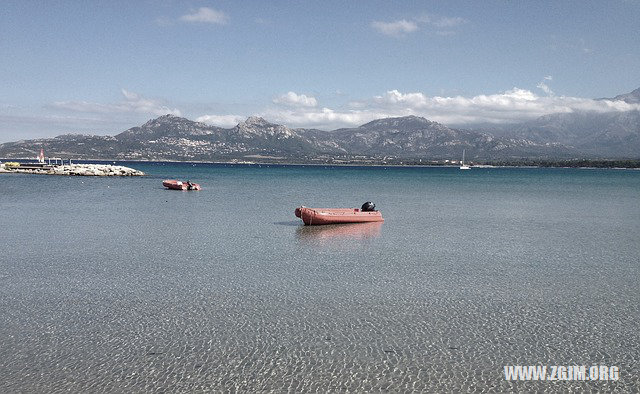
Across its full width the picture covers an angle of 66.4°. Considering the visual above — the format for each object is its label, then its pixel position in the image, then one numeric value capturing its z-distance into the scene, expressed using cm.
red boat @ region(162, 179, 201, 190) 9169
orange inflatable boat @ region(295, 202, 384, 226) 4562
